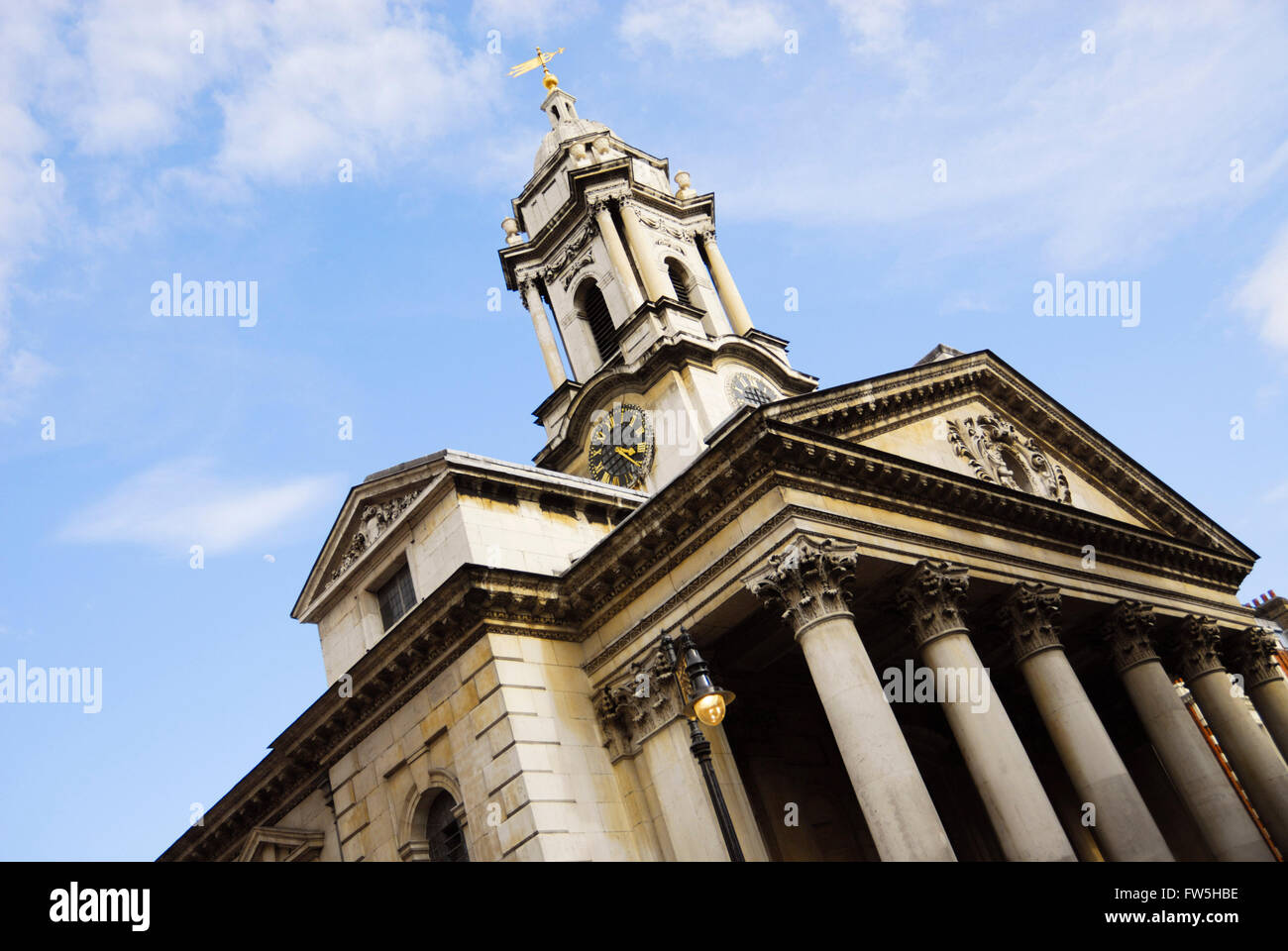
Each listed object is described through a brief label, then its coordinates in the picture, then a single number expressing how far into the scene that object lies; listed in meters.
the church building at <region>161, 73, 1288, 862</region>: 19.64
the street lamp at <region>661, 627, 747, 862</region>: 14.08
